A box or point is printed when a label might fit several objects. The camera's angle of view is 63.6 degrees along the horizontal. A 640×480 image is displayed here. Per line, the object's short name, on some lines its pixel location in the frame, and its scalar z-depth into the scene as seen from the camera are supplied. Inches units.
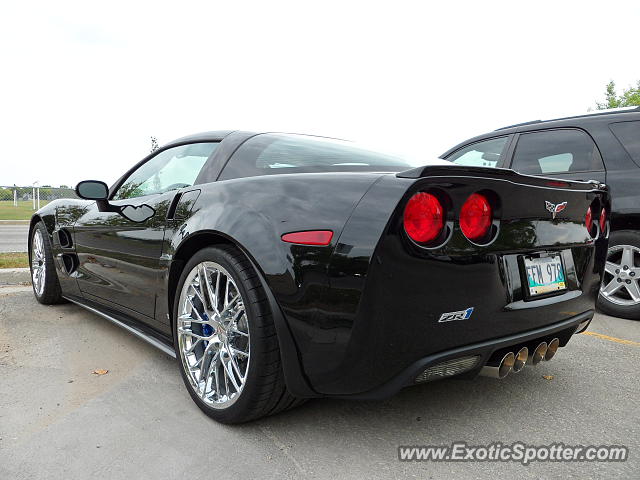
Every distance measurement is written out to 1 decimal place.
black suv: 155.6
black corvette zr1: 67.7
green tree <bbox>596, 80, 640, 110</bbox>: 1224.8
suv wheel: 156.7
